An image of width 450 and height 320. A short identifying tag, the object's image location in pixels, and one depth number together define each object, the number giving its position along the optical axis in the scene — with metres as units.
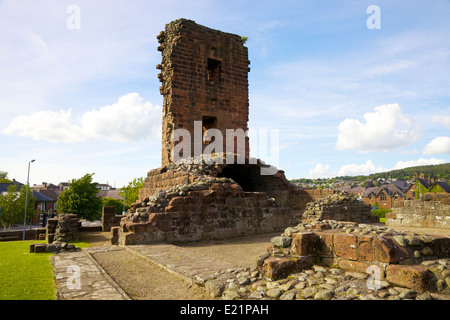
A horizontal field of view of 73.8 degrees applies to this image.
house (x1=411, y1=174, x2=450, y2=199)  36.62
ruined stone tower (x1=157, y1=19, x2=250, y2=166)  15.33
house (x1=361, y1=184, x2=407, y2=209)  57.03
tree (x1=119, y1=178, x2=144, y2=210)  37.24
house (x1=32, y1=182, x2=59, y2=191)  78.56
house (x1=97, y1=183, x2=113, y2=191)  137.77
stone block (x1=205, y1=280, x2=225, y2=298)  3.41
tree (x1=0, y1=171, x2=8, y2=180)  59.79
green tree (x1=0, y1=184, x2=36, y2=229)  32.34
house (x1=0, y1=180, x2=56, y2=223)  44.09
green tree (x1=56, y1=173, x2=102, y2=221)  28.94
